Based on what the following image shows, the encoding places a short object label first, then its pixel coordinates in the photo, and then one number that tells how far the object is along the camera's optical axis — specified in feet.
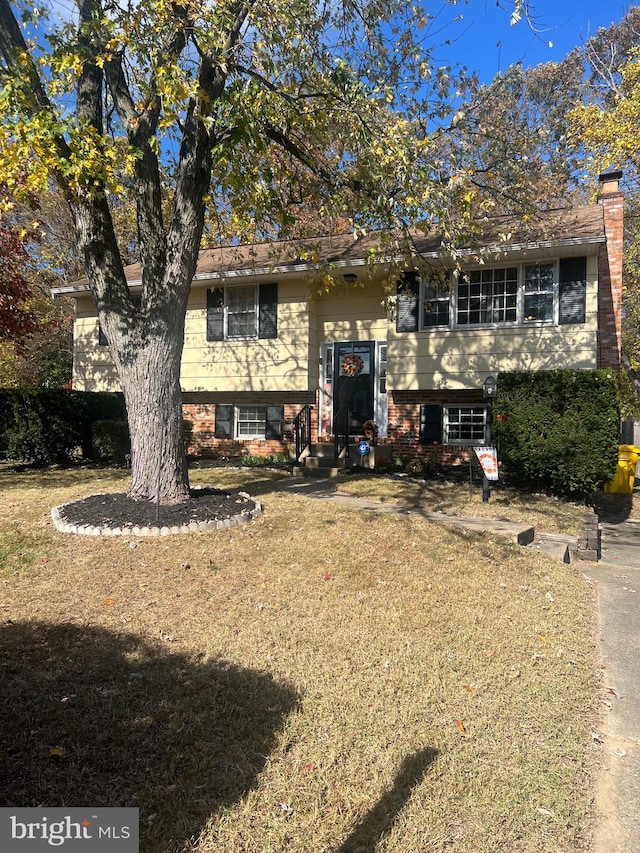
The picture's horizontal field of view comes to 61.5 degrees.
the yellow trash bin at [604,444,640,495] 36.91
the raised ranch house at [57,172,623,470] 37.60
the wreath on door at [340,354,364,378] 46.19
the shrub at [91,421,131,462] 45.01
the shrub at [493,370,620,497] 30.96
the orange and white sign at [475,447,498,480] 28.22
